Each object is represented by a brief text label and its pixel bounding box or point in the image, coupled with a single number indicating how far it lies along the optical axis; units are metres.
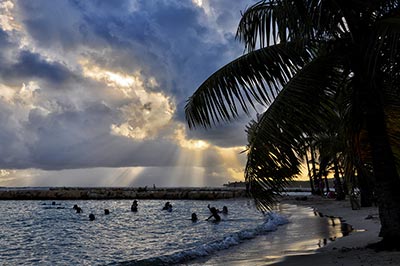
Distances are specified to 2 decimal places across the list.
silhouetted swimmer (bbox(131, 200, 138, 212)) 44.53
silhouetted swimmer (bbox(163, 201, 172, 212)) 44.12
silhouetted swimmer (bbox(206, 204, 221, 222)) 29.38
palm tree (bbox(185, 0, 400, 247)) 8.02
